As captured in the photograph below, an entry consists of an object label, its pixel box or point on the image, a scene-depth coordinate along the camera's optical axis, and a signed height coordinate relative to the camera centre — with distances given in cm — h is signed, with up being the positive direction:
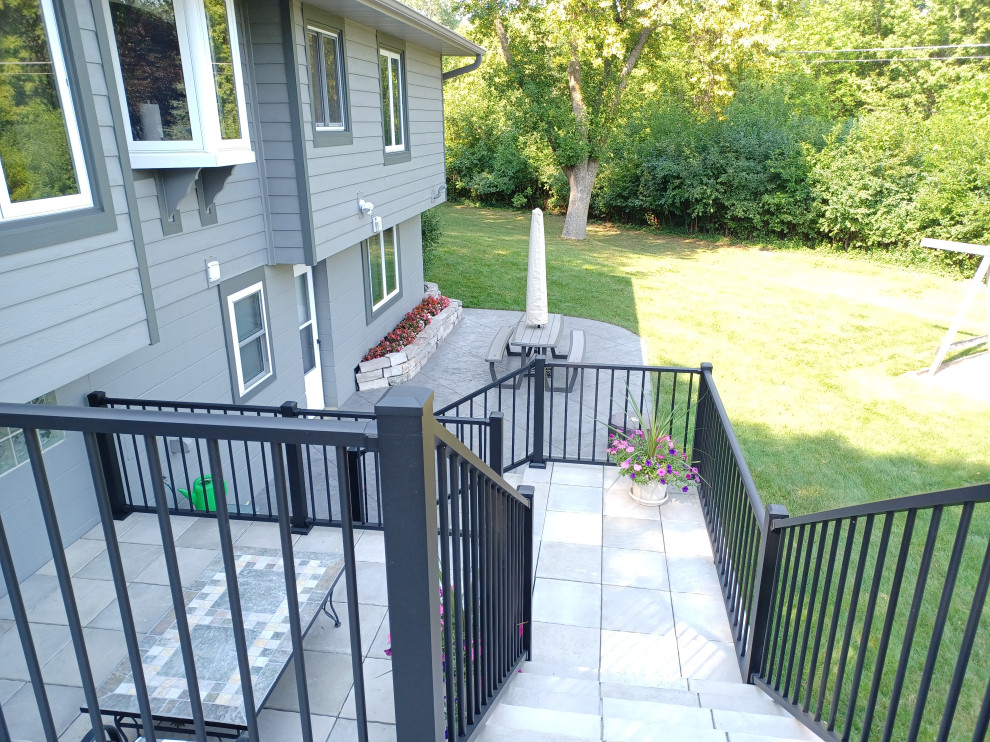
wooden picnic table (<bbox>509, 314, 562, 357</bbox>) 891 -257
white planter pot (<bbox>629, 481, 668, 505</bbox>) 566 -278
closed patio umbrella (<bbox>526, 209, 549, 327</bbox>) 915 -188
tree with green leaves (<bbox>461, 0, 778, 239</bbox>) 1617 +187
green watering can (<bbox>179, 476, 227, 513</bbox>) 553 -275
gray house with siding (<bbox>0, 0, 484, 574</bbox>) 364 -49
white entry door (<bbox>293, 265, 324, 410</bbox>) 826 -236
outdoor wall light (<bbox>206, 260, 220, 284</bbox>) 605 -115
